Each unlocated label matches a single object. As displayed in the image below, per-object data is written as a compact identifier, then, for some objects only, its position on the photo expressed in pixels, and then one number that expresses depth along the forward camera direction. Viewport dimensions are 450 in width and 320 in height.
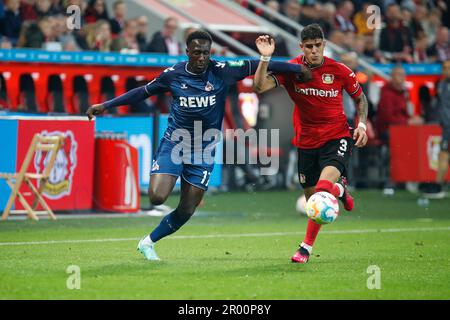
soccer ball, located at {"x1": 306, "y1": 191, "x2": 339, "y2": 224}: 10.97
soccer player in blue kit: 11.51
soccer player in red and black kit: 11.56
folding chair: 16.05
